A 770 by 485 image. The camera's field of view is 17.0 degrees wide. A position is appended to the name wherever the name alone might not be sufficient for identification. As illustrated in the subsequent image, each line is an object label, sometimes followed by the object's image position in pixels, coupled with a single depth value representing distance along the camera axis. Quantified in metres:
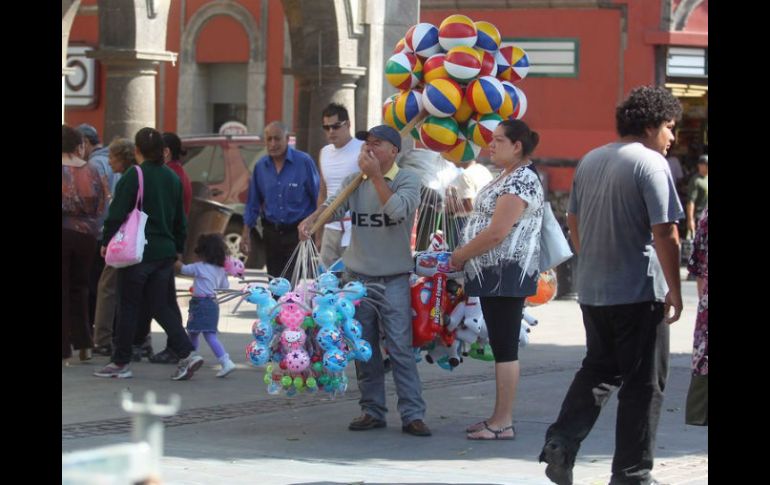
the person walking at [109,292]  19.21
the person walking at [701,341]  10.94
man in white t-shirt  18.60
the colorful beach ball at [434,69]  16.06
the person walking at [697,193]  37.82
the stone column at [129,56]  25.04
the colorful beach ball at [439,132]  16.09
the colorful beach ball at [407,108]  16.29
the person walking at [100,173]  20.57
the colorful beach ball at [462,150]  16.32
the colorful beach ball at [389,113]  16.65
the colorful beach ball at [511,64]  16.55
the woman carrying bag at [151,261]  17.90
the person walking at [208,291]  18.21
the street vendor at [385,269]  14.19
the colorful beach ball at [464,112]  15.96
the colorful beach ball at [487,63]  16.17
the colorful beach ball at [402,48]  16.78
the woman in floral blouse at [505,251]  13.48
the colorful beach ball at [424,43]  16.65
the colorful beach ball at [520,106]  16.24
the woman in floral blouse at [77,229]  18.75
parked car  36.42
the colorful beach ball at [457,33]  16.27
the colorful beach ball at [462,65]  15.82
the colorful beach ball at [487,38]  16.44
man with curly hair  11.08
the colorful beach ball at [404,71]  16.44
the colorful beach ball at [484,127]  16.03
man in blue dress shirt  19.10
